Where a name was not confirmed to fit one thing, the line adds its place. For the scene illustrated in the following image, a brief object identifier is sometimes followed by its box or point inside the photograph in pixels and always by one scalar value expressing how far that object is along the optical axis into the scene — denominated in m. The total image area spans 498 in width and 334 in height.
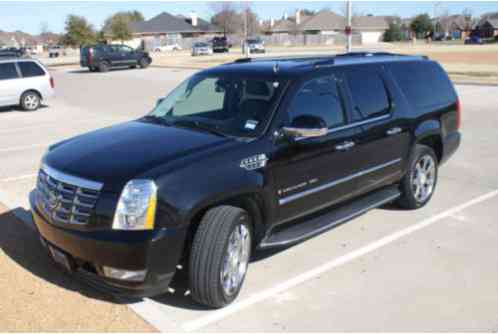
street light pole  26.69
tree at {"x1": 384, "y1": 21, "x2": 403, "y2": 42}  98.41
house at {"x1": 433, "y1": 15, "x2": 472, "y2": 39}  113.16
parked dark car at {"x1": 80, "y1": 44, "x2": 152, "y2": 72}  34.56
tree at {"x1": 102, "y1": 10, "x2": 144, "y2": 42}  74.38
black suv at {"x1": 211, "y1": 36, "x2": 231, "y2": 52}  64.38
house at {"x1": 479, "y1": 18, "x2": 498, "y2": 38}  95.91
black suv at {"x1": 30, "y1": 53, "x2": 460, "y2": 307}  3.55
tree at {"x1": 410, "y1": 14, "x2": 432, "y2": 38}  106.50
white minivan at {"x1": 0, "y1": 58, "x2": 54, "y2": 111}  16.17
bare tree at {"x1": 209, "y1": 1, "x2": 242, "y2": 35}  96.75
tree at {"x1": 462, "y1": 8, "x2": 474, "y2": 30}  116.53
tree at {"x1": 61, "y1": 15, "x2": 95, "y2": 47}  65.19
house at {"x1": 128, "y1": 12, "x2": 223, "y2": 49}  92.49
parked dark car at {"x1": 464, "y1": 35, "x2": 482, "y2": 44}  81.39
